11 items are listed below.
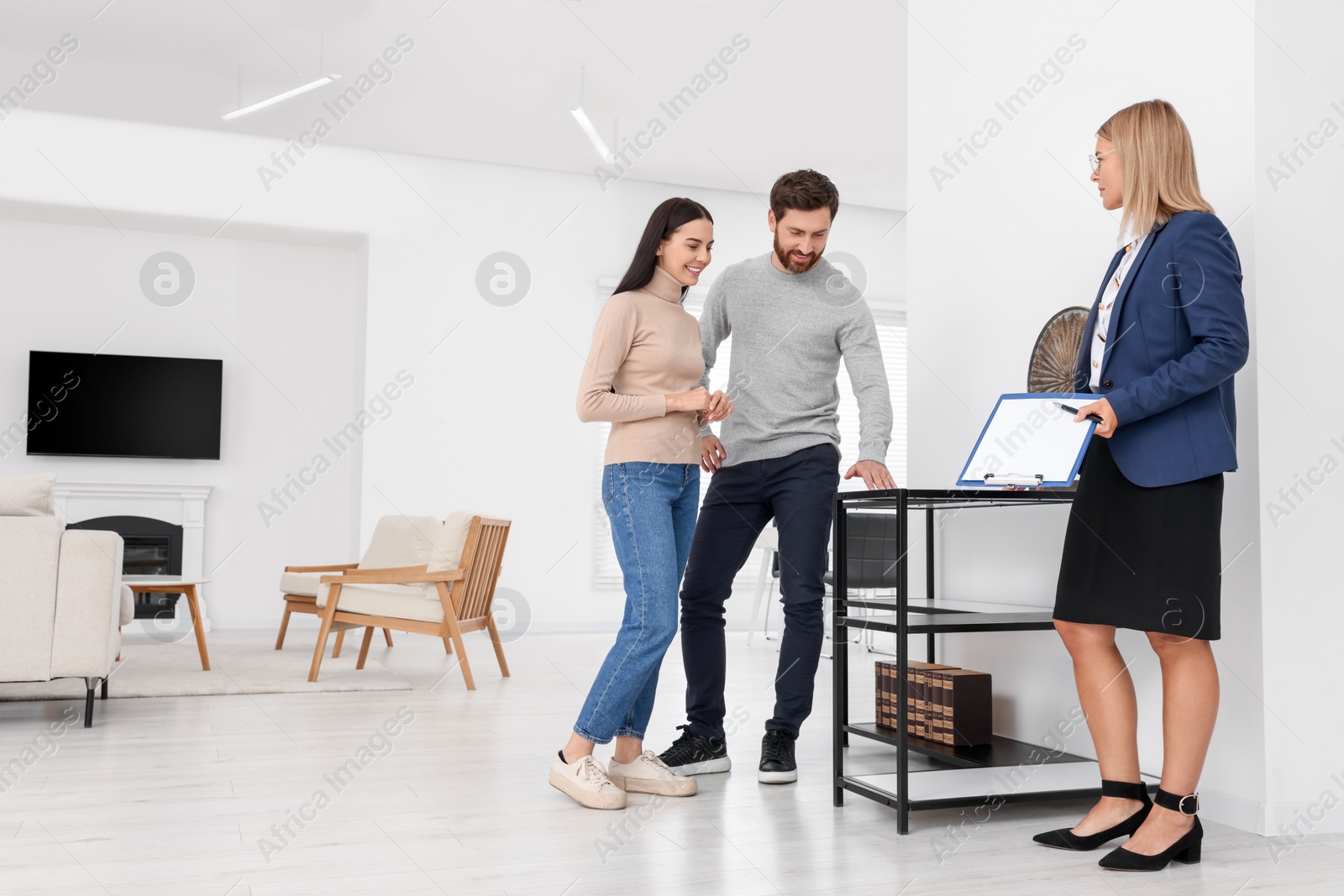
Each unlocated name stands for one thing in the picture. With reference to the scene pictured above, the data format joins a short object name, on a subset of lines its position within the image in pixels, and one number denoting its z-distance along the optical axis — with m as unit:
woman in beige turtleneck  2.38
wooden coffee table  4.64
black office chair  5.32
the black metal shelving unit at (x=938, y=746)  2.25
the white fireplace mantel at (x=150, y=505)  6.63
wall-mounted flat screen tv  6.66
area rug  4.12
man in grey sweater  2.67
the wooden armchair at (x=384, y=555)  5.59
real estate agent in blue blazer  1.95
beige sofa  3.34
